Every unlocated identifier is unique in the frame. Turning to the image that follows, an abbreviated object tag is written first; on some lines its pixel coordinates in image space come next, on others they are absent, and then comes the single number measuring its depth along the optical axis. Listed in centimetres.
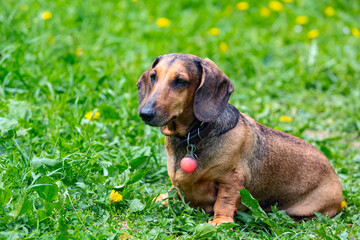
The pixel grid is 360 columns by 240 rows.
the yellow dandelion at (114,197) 674
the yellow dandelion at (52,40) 1201
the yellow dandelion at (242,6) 1513
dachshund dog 650
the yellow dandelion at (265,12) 1502
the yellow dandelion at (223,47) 1304
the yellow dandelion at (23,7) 1293
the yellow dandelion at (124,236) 613
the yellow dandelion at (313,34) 1423
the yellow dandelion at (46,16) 1211
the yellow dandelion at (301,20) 1485
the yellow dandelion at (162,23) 1350
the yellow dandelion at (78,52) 1178
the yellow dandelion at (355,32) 1471
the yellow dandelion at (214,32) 1352
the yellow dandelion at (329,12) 1593
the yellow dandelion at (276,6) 1523
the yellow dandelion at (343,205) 786
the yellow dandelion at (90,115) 883
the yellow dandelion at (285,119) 1056
